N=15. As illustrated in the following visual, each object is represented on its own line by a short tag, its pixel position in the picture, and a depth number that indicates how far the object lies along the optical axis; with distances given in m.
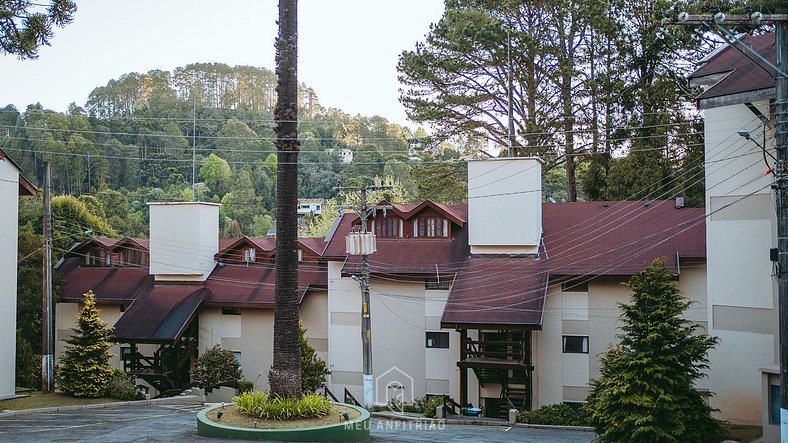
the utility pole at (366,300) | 27.31
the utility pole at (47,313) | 31.52
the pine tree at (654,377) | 19.50
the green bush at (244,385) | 34.38
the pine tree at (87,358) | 31.89
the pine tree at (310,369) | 31.25
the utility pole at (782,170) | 14.00
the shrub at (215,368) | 34.09
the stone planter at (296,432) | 17.31
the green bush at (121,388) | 32.41
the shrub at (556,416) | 26.53
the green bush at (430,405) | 29.22
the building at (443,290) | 30.38
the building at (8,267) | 30.27
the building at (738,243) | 22.39
